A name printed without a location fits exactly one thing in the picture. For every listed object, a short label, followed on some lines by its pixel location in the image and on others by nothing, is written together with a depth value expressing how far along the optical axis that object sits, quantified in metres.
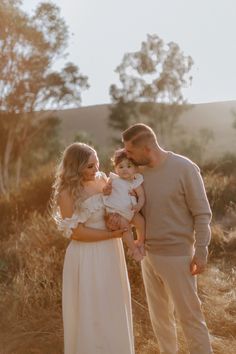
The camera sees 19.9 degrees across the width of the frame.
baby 4.37
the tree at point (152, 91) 32.03
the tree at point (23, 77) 22.17
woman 4.39
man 4.41
